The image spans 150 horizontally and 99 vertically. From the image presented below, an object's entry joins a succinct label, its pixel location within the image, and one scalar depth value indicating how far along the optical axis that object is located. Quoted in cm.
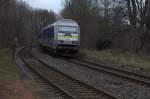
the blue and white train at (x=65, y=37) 3338
